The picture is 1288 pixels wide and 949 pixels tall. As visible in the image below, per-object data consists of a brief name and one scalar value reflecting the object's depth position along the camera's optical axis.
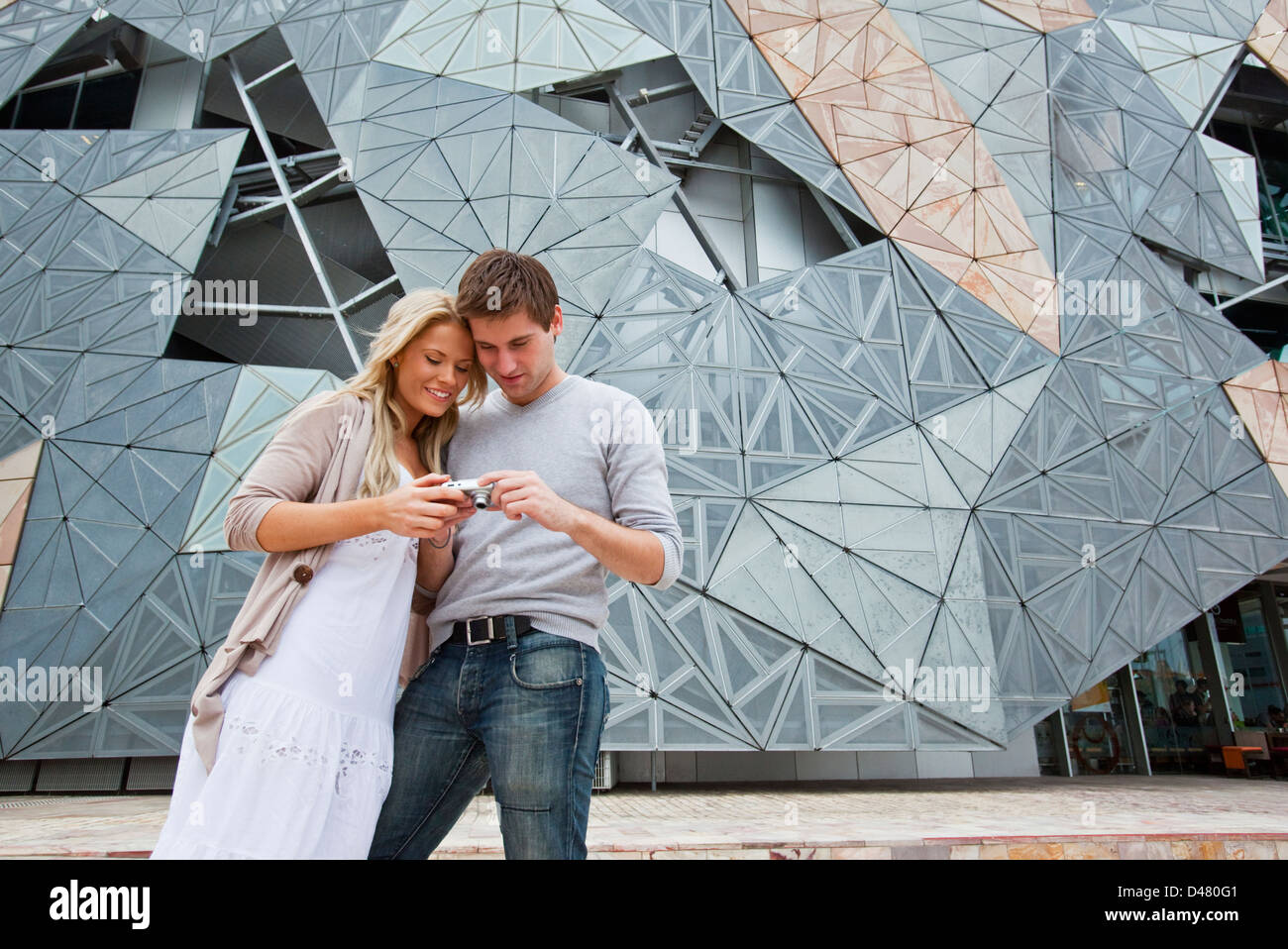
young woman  1.68
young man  1.83
